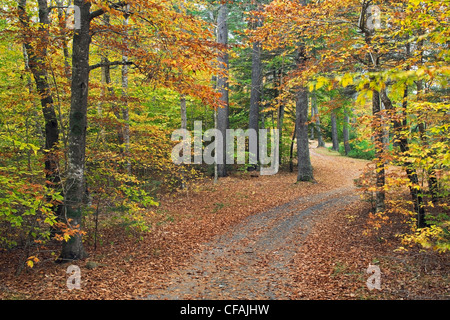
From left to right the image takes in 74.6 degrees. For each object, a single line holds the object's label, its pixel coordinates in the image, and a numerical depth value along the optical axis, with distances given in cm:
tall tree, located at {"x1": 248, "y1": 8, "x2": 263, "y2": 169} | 1874
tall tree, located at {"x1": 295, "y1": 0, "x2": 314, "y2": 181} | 1628
